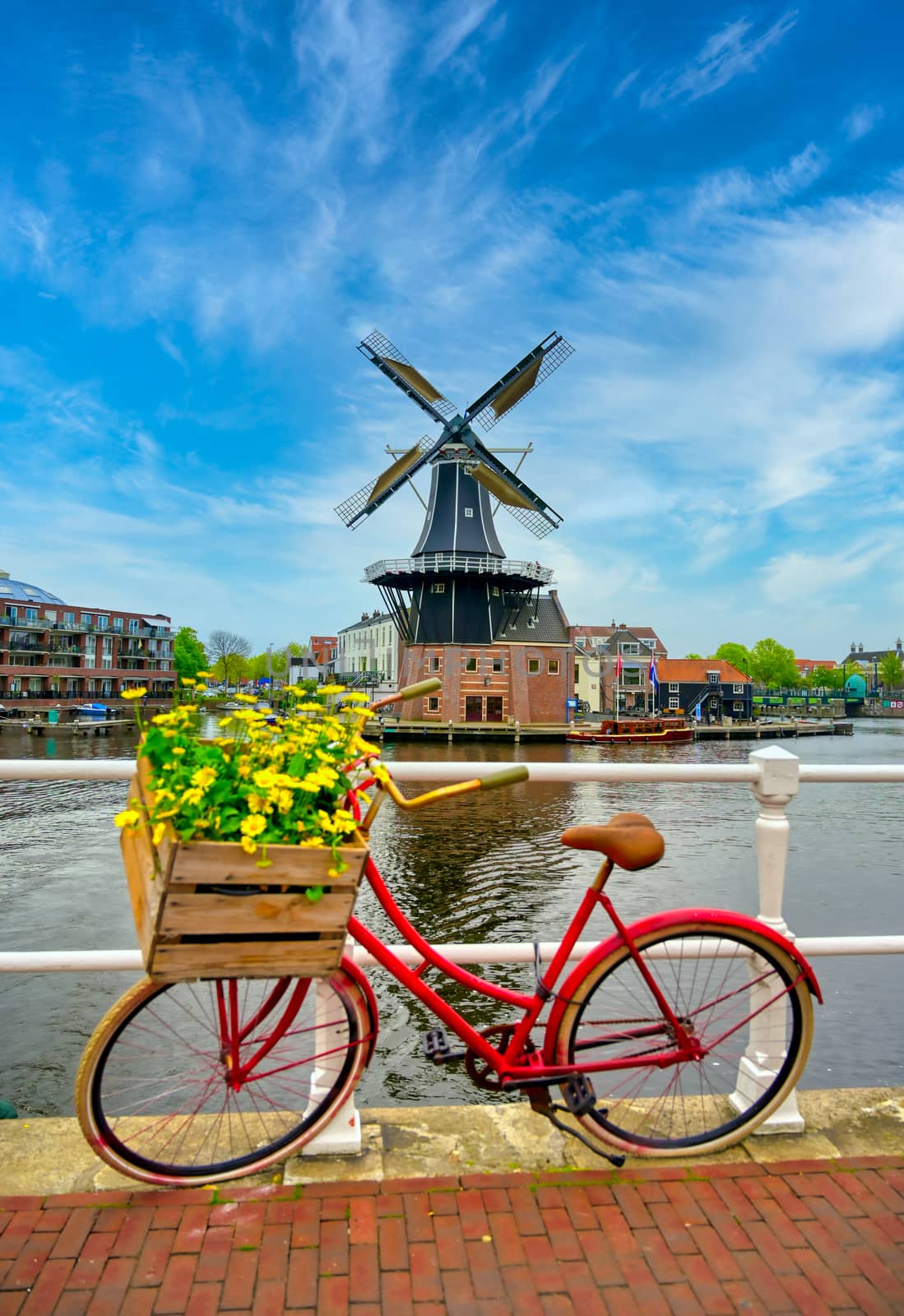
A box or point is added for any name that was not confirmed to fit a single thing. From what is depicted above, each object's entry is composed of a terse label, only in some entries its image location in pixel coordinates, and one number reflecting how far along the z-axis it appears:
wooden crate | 1.75
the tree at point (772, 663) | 92.62
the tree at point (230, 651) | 89.29
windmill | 42.06
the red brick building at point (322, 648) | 109.69
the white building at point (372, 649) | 71.06
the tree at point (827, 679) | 112.69
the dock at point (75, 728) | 48.31
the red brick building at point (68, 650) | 61.72
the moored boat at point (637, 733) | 44.94
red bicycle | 2.19
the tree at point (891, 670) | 109.38
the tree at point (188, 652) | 79.81
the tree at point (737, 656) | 92.31
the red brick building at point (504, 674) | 45.03
